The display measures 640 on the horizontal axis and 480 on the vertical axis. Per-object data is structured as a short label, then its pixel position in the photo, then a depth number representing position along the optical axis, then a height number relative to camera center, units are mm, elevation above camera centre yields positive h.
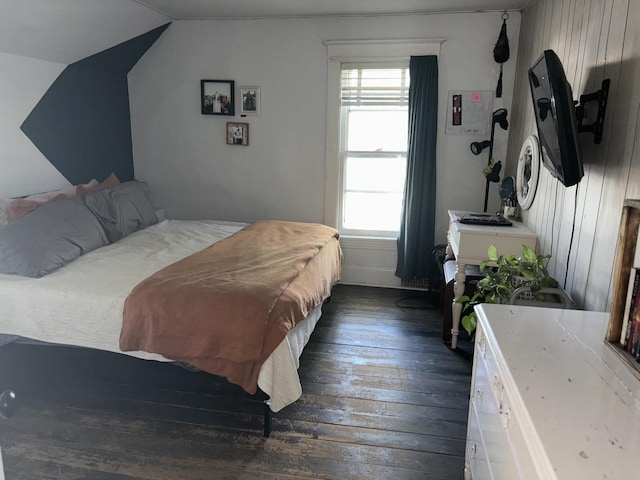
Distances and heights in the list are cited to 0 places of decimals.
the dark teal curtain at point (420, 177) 3852 -216
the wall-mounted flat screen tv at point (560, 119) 1804 +150
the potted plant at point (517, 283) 2100 -604
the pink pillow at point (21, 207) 2852 -418
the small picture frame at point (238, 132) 4289 +130
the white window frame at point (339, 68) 3844 +702
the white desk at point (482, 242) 2729 -520
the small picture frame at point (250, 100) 4207 +424
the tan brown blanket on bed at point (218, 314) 2086 -787
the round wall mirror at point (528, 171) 2916 -109
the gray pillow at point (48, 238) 2471 -560
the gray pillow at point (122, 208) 3218 -482
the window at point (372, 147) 4008 +34
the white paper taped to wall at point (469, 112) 3846 +347
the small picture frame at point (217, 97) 4242 +448
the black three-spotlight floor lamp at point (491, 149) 3703 +41
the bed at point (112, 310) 2135 -827
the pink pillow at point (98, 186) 3434 -341
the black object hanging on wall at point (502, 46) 3617 +846
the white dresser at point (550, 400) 856 -537
